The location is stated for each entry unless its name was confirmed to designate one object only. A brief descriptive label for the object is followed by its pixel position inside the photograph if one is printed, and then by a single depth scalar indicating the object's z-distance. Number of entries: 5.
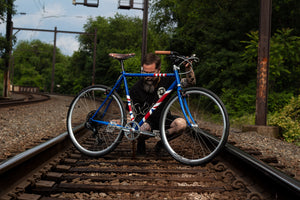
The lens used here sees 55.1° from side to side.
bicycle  3.02
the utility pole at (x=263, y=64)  6.43
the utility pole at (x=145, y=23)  13.99
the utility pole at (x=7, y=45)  17.61
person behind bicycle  3.33
